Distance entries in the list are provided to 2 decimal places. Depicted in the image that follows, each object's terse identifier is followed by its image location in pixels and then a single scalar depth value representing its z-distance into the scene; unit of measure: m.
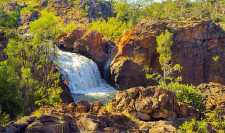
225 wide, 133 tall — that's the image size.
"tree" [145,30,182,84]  26.95
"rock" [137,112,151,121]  11.09
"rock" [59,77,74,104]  24.66
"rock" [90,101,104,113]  12.91
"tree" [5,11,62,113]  18.62
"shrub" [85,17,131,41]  49.58
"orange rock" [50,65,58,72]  26.62
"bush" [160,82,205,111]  15.55
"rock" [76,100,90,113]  12.73
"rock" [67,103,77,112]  12.71
